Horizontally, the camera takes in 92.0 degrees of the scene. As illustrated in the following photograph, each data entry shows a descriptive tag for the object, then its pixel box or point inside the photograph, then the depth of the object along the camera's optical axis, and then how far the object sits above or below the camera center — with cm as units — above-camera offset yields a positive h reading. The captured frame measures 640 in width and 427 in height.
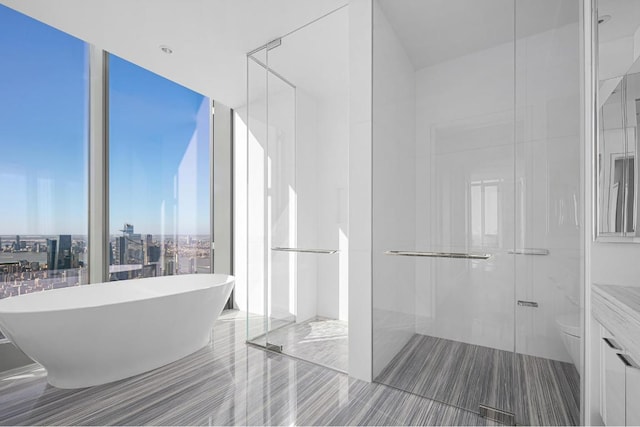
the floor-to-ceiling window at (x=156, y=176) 332 +45
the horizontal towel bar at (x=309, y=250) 260 -33
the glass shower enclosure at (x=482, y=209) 166 +2
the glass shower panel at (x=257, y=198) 298 +15
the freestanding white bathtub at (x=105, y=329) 196 -82
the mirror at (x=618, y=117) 143 +46
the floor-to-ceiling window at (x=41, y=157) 261 +51
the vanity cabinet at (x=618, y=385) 119 -72
